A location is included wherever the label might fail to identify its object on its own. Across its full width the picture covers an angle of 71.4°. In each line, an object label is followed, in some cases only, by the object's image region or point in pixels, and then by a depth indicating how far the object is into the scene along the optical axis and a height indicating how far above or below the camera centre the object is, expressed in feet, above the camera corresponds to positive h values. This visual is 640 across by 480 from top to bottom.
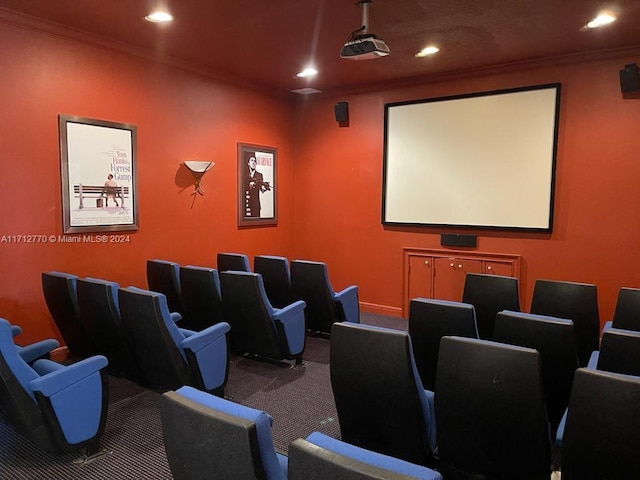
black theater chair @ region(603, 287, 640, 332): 10.27 -2.34
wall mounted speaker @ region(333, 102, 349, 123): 21.47 +4.63
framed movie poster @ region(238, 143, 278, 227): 20.51 +0.98
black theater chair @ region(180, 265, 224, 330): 13.23 -2.74
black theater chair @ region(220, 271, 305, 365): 12.54 -3.33
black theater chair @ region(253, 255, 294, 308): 15.58 -2.53
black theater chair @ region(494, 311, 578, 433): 7.83 -2.42
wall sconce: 17.84 +1.50
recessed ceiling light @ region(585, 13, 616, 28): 12.80 +5.57
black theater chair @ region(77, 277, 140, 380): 10.89 -2.96
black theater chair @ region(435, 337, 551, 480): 6.18 -2.90
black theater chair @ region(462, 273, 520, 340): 12.07 -2.43
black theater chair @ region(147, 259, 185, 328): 14.15 -2.50
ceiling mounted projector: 11.95 +4.44
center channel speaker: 18.67 -1.33
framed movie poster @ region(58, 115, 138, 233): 14.21 +0.98
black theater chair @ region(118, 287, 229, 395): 9.94 -3.28
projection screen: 17.19 +2.05
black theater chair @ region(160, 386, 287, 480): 4.41 -2.41
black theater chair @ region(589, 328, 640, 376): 7.05 -2.28
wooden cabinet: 18.17 -2.55
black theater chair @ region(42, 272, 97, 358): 11.88 -2.92
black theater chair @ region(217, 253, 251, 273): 15.49 -2.01
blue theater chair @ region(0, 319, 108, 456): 7.77 -3.59
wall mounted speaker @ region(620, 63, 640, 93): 15.03 +4.49
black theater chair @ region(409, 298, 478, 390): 9.02 -2.46
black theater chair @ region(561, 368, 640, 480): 5.25 -2.63
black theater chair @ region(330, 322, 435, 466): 6.94 -3.03
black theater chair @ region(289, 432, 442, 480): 3.66 -2.24
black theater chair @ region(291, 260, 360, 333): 14.92 -3.04
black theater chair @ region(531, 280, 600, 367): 11.02 -2.48
